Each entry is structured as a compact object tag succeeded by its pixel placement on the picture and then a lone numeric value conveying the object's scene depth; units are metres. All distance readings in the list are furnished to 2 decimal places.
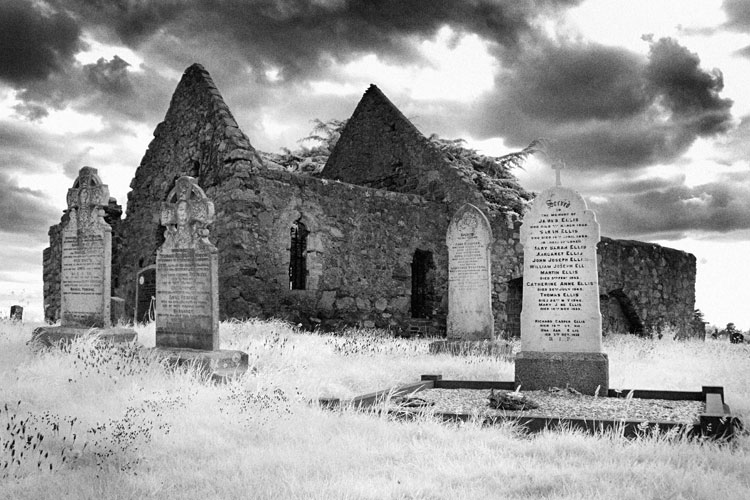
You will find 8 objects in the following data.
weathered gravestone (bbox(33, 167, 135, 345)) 10.31
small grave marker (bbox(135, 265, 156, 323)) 16.42
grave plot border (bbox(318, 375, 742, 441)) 5.73
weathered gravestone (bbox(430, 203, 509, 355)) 12.82
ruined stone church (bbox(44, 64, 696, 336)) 13.72
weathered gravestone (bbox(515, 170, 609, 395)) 8.49
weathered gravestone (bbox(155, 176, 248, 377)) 8.88
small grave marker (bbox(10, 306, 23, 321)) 19.41
